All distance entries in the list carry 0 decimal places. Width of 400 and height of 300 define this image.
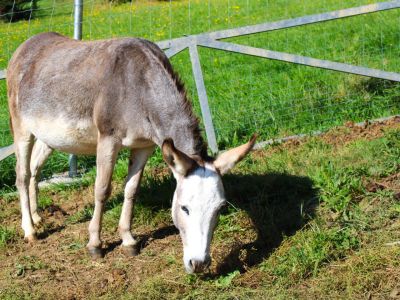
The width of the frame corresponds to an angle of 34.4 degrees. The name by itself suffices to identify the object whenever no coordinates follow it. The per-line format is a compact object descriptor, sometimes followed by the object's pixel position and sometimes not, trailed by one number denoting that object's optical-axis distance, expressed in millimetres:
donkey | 4574
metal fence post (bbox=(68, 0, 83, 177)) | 7250
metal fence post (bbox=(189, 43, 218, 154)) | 7434
